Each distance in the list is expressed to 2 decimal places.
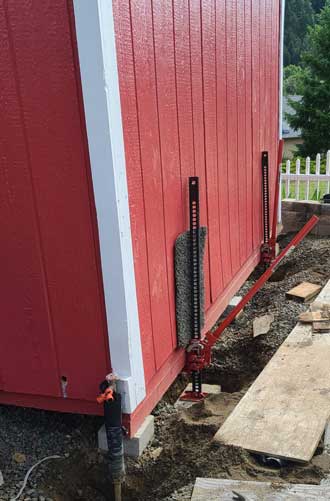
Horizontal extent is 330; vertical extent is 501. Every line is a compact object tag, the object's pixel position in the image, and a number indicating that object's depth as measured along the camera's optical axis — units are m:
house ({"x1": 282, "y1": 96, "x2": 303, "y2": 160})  31.11
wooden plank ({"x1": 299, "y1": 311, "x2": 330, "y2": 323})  3.83
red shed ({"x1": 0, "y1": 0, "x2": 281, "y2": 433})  2.25
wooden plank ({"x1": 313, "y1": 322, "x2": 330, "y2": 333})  3.70
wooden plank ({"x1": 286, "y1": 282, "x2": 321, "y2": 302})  4.62
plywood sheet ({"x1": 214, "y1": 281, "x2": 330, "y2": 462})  2.44
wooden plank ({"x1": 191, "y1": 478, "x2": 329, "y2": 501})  2.07
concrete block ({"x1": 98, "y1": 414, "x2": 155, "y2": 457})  2.70
